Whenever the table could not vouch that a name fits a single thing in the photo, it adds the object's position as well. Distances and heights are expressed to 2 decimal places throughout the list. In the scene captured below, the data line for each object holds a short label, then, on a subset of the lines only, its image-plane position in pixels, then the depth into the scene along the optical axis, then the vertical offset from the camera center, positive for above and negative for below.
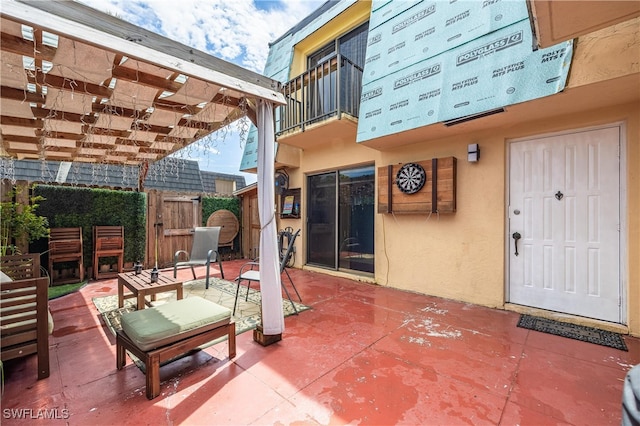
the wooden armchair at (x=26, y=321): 1.92 -0.77
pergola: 1.70 +1.12
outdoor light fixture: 3.75 +0.83
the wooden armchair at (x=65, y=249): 4.72 -0.61
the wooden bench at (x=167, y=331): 1.84 -0.86
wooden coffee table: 3.03 -0.82
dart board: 4.19 +0.55
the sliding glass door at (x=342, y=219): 5.17 -0.12
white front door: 2.94 -0.13
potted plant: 3.95 -0.14
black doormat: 2.64 -1.25
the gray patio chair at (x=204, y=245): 5.08 -0.59
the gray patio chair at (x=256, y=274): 3.46 -0.81
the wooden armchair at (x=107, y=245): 5.18 -0.60
